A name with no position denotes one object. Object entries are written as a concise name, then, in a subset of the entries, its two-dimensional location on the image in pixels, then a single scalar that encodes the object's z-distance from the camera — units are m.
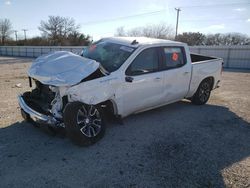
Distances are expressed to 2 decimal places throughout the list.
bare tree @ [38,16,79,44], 49.85
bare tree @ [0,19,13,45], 57.57
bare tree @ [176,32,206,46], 40.58
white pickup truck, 3.20
